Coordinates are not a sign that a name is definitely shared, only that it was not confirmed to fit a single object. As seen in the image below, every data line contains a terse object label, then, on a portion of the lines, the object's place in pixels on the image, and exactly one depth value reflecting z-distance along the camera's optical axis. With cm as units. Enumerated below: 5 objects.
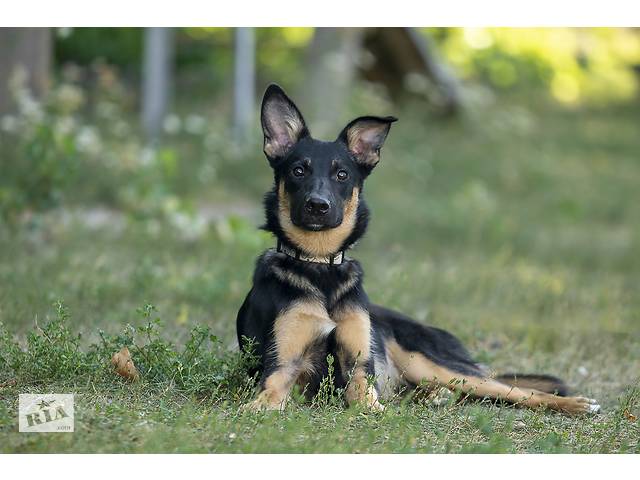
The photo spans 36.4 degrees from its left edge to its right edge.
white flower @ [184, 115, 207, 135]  1275
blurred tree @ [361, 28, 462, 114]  1819
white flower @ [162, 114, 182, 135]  1116
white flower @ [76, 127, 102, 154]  971
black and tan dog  546
